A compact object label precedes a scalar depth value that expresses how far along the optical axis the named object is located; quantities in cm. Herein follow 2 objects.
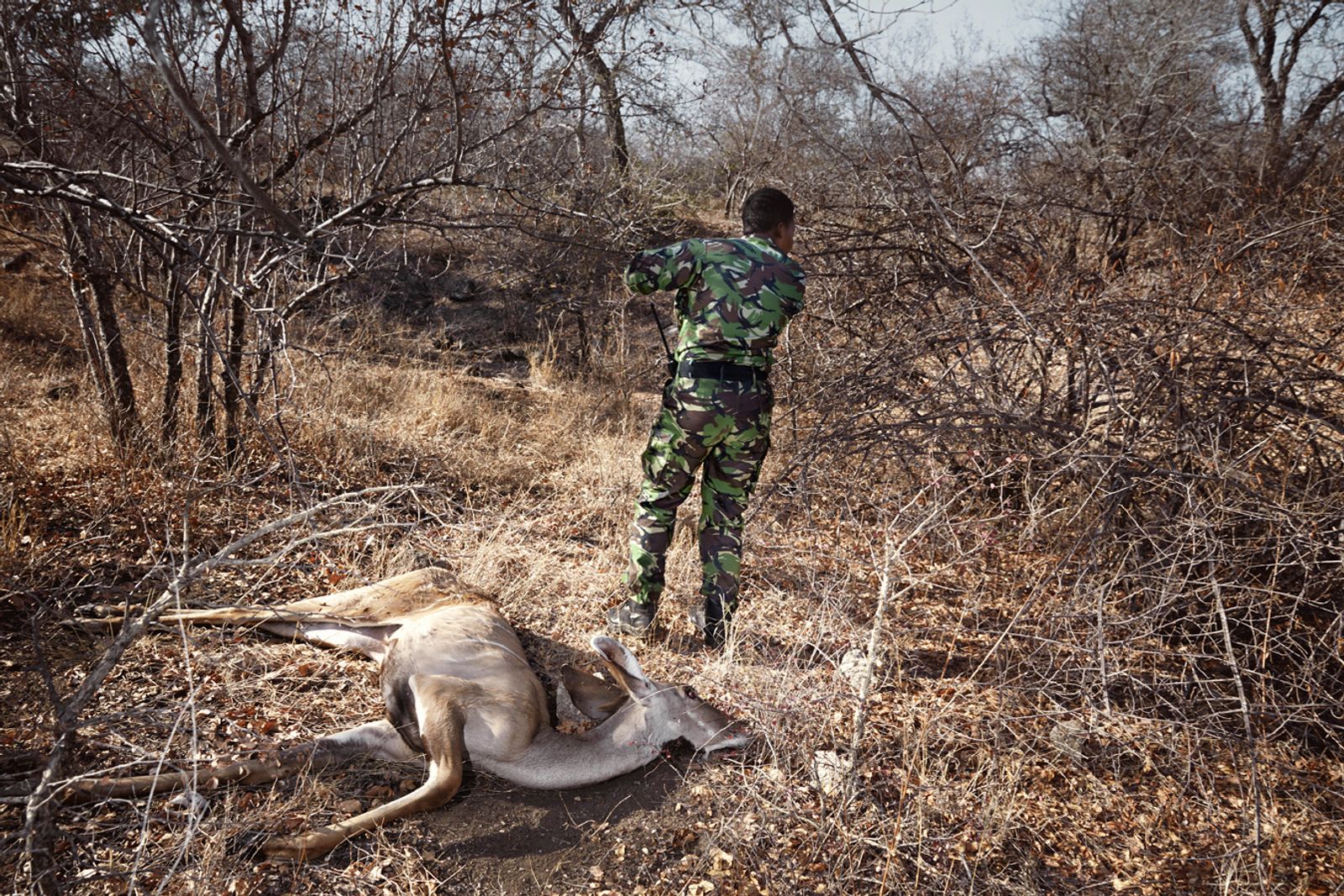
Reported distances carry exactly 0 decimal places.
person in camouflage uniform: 377
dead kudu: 282
